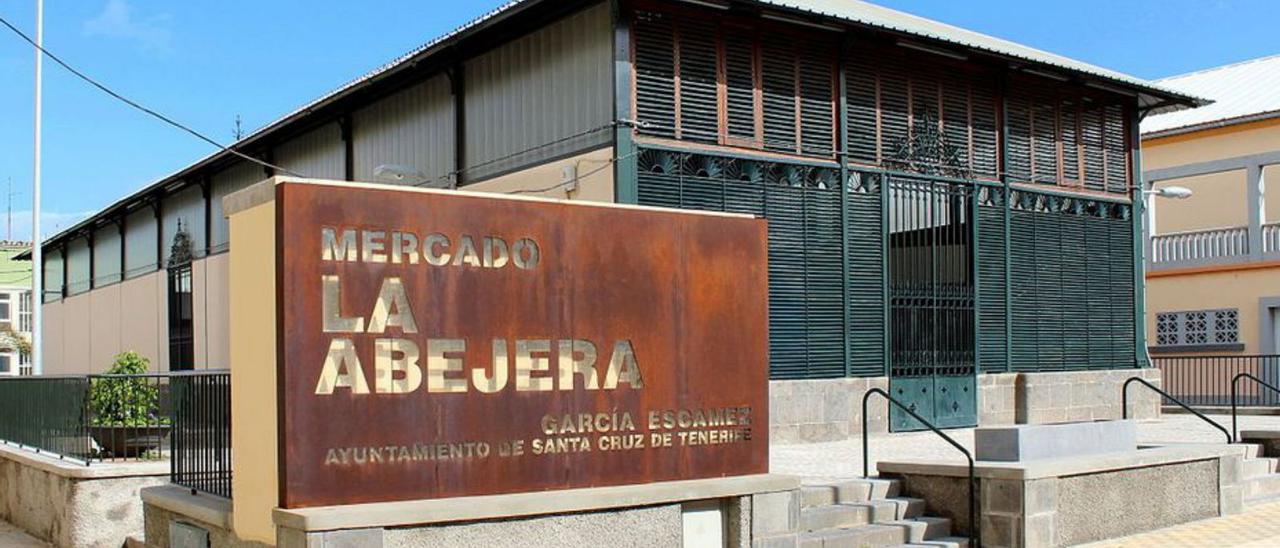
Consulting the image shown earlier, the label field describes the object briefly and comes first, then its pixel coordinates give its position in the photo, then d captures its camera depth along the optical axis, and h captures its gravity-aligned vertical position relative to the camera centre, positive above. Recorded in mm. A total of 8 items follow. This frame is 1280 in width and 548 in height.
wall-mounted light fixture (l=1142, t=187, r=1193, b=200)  21297 +2006
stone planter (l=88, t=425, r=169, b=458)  12750 -1136
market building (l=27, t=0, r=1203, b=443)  15266 +2126
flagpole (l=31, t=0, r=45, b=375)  26297 +1385
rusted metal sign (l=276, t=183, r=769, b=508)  7398 -152
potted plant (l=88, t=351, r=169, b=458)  12664 -853
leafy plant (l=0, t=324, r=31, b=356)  62656 -574
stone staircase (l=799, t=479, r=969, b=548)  10172 -1672
